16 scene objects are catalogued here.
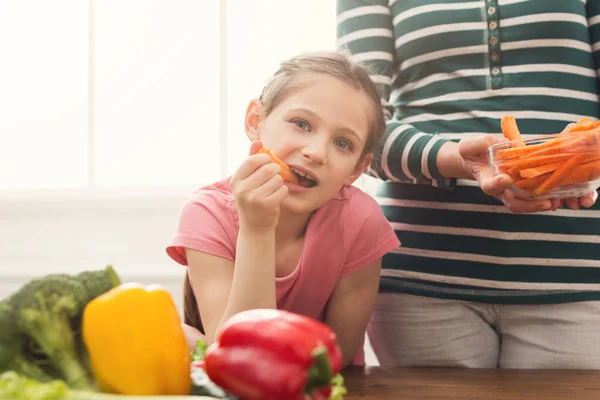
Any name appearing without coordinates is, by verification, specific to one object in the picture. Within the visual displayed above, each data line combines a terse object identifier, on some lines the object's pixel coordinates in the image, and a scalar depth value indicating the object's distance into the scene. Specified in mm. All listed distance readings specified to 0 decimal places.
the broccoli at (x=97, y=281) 519
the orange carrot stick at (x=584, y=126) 787
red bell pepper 386
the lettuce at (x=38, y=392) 397
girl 921
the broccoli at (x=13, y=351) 470
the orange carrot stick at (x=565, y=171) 762
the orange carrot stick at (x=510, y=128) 847
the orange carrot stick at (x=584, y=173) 770
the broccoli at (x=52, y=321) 469
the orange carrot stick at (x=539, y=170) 769
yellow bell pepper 443
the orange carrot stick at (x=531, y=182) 783
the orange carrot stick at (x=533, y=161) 761
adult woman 1058
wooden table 725
